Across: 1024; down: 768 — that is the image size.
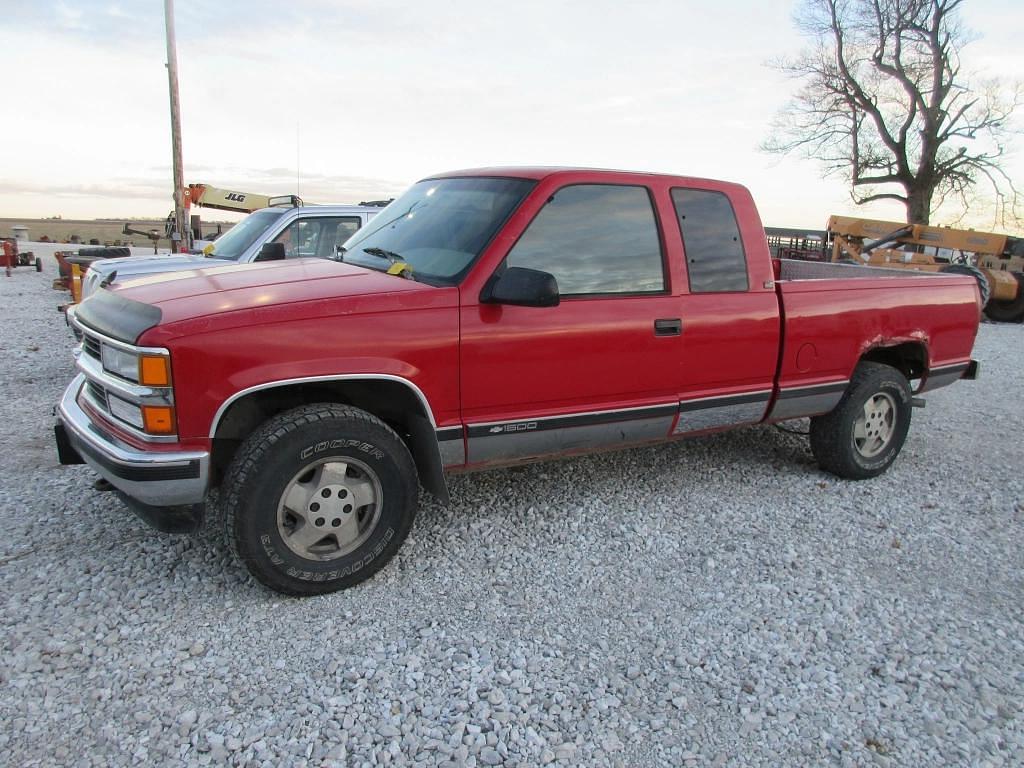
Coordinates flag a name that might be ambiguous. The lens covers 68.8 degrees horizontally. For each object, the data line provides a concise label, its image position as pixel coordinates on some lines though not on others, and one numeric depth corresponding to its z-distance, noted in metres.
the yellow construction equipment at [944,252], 16.09
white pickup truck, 7.72
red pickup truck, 3.11
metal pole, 16.48
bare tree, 27.14
